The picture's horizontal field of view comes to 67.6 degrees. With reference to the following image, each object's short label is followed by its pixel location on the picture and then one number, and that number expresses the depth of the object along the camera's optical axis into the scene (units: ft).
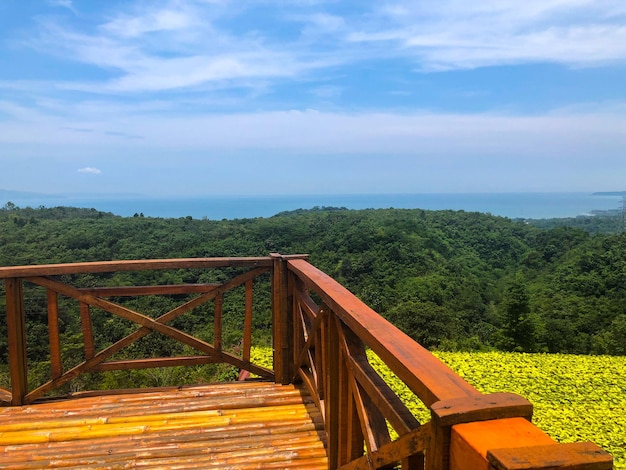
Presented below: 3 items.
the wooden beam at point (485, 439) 2.69
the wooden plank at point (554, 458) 2.32
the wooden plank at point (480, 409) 3.01
